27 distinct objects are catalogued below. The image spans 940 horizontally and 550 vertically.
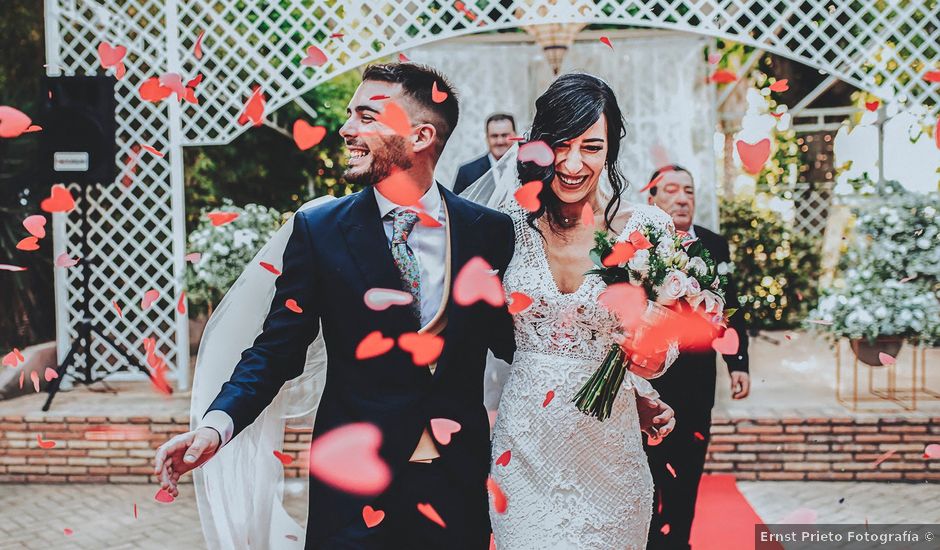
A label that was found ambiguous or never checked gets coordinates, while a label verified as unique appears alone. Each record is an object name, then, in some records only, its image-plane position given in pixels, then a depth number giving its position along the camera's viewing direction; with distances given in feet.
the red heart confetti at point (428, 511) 7.89
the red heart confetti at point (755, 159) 15.50
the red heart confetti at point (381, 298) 8.06
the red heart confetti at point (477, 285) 8.35
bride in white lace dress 8.96
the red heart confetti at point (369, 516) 7.77
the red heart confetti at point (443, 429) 8.03
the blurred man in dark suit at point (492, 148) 18.60
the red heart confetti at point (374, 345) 8.00
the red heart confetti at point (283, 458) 9.70
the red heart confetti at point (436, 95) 8.75
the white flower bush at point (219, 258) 23.44
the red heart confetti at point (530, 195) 9.45
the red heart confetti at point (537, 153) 9.16
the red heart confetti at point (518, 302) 9.09
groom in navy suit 7.91
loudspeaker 22.54
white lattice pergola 22.22
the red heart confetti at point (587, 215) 9.34
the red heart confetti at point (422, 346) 8.02
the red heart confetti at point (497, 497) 8.97
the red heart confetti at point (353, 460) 7.70
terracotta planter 21.61
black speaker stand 22.24
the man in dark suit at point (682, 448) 13.60
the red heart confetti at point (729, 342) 14.84
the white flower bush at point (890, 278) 21.22
